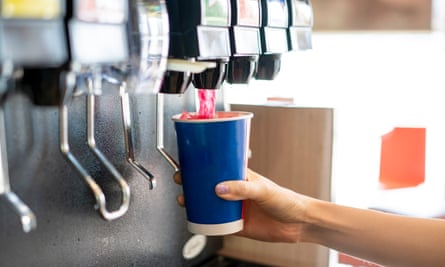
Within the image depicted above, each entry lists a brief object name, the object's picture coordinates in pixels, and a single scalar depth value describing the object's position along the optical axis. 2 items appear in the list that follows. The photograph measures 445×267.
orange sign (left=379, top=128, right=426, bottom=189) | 1.27
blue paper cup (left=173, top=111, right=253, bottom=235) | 0.75
